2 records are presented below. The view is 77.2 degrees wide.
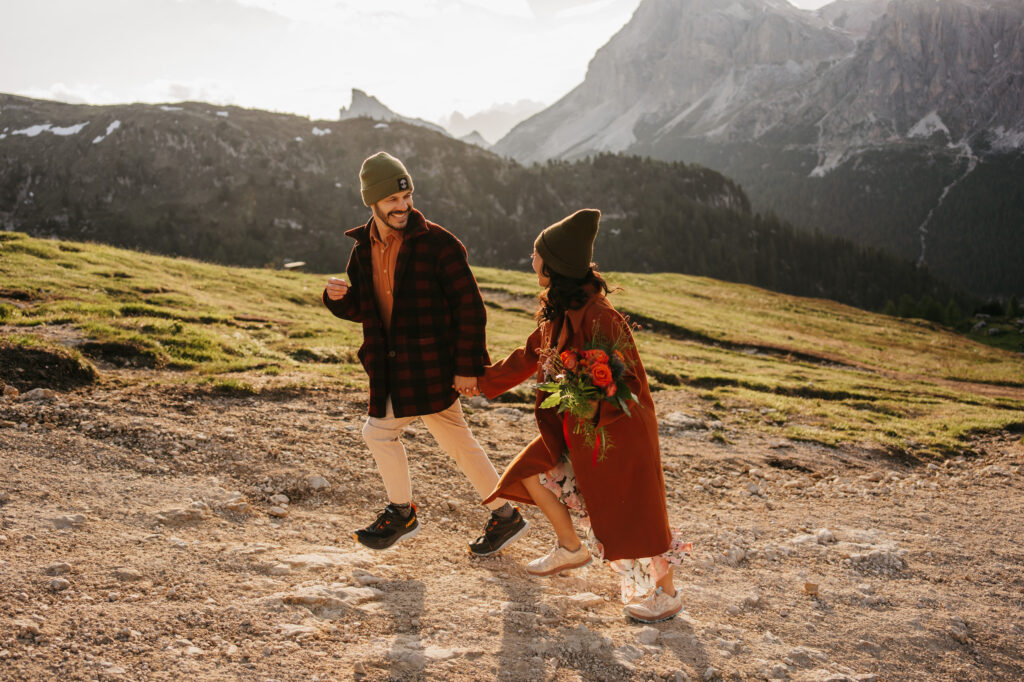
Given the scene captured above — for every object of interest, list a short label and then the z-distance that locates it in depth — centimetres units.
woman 504
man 557
